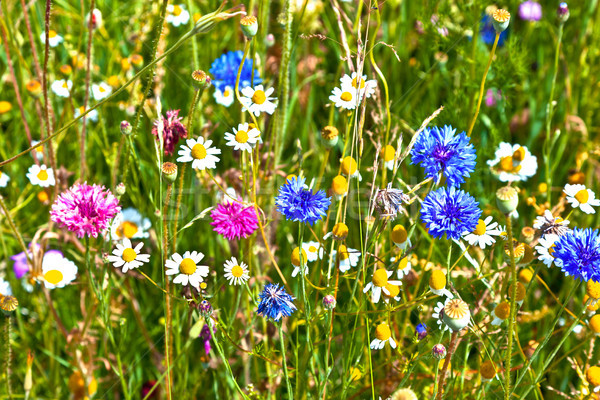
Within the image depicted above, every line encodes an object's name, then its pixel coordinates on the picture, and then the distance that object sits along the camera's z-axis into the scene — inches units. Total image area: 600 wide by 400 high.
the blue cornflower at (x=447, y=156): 45.2
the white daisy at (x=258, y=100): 47.2
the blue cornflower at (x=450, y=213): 44.4
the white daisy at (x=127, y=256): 45.7
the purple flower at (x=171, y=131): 47.2
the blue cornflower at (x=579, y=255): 43.9
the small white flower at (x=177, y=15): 53.1
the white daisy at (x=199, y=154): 45.9
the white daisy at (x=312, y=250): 47.9
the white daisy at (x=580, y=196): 46.4
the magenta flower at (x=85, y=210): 46.1
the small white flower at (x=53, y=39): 52.4
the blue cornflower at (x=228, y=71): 52.1
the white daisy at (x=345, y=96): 46.6
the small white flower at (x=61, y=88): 51.4
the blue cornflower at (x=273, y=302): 44.8
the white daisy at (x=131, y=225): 49.2
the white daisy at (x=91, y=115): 52.1
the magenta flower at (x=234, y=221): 46.1
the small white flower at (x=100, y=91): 53.5
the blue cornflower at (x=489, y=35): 59.0
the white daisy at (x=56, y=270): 48.7
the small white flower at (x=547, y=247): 44.7
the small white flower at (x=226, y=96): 51.3
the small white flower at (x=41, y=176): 49.2
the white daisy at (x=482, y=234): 45.6
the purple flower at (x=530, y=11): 57.9
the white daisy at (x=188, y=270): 45.6
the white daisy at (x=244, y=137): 45.8
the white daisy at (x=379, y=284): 44.8
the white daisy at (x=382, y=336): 45.2
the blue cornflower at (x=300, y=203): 44.8
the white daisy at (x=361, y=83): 45.5
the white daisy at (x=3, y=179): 49.9
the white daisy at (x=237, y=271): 45.4
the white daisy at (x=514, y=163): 47.6
